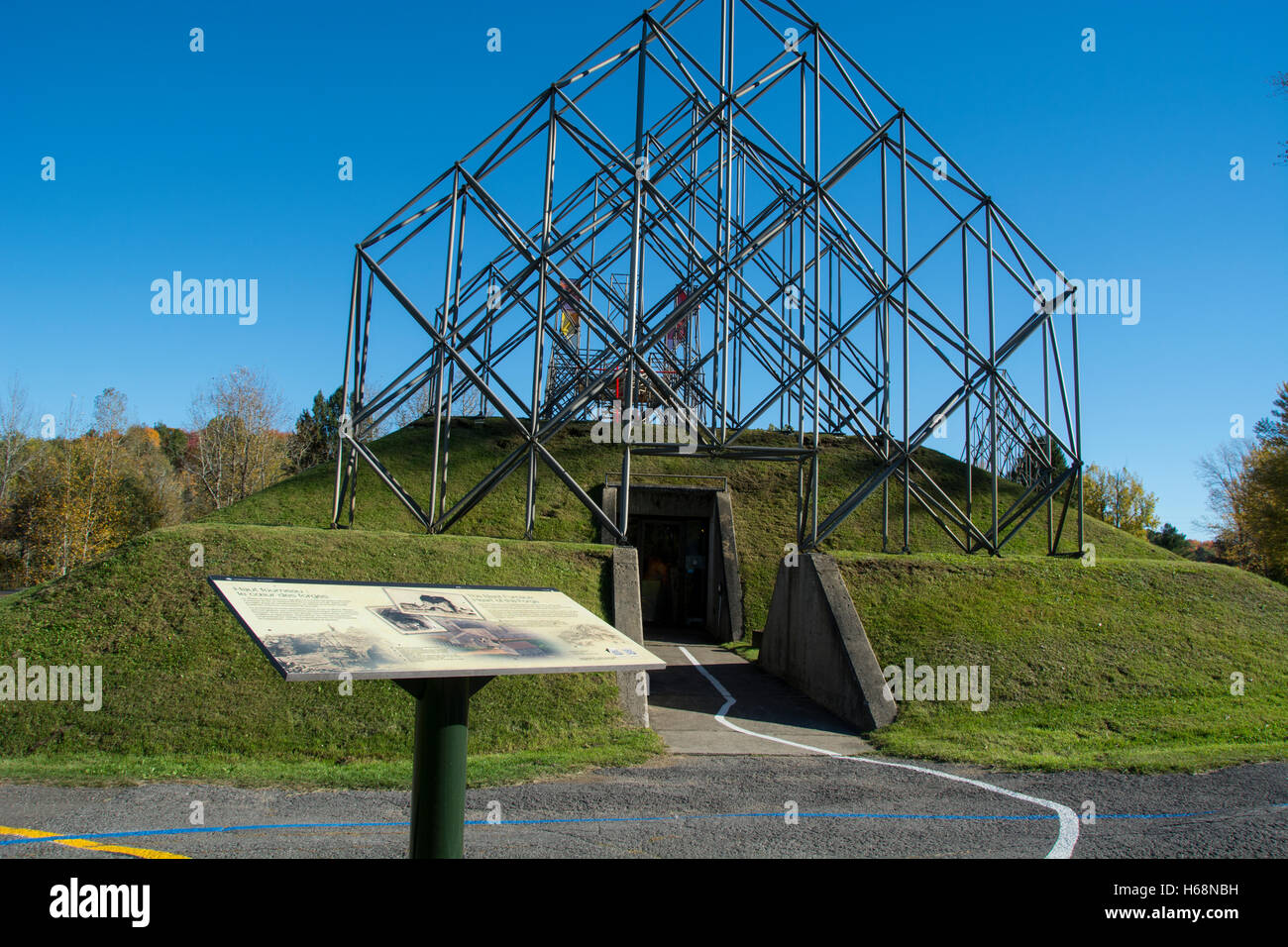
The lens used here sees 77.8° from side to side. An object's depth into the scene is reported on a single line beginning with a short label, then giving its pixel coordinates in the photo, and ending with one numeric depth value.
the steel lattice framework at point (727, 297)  15.30
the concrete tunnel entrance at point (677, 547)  22.42
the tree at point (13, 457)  39.44
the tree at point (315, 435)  54.56
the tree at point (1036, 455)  17.98
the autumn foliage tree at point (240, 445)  43.16
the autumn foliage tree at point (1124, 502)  52.16
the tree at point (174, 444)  70.62
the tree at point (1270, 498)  36.53
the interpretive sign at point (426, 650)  4.05
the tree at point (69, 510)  37.41
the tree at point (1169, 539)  54.75
